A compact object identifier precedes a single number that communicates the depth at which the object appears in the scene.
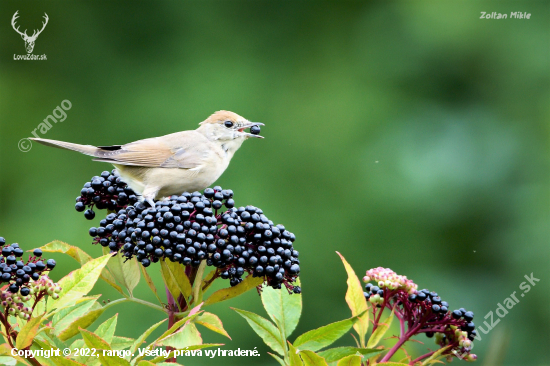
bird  6.66
